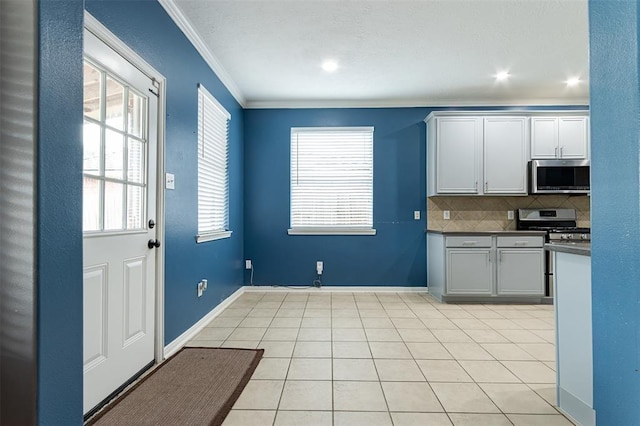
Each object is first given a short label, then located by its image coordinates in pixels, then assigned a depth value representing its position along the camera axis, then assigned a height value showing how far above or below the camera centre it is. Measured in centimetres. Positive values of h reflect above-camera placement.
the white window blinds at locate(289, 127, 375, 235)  484 +57
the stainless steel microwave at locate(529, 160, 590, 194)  431 +50
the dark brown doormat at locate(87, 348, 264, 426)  175 -104
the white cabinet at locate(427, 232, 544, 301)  414 -62
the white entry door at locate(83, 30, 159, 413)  176 -3
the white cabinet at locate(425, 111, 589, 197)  439 +90
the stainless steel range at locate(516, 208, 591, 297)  453 -5
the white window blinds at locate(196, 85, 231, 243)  328 +50
